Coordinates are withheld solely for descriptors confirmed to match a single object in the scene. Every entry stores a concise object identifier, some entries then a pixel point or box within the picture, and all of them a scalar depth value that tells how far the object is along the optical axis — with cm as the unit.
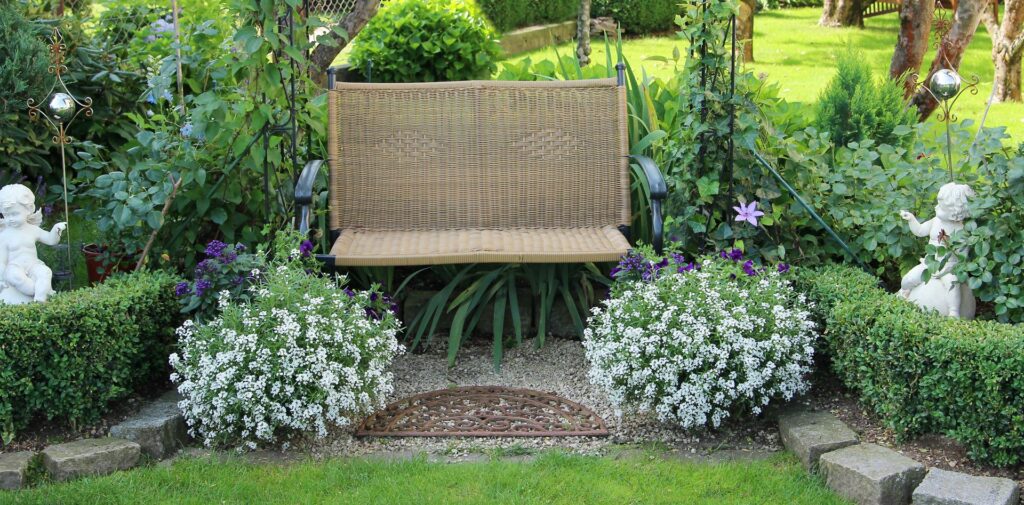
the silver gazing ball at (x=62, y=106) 391
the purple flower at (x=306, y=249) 389
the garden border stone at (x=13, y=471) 317
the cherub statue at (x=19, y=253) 369
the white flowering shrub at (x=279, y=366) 335
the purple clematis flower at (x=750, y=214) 401
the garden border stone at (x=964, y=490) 291
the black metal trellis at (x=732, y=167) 404
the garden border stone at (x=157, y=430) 341
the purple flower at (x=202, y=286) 370
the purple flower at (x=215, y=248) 374
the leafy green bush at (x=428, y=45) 708
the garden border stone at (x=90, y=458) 324
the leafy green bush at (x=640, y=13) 1436
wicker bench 453
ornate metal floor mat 365
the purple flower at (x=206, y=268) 373
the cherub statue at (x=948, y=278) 353
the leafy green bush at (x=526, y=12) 1320
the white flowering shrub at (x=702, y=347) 344
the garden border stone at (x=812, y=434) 330
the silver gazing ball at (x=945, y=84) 378
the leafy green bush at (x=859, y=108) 496
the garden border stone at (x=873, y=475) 305
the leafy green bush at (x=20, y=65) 538
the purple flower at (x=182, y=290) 377
